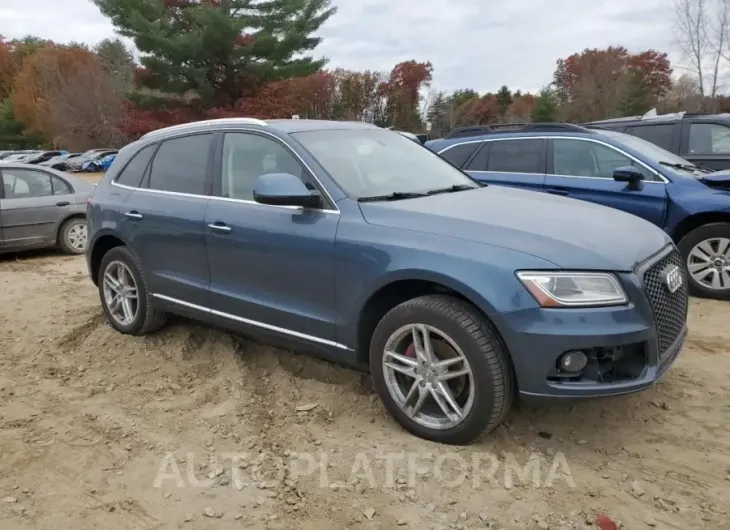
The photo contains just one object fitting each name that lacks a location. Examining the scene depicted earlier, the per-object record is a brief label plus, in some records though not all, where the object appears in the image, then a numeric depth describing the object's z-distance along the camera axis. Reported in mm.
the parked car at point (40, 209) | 8812
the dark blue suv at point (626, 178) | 6109
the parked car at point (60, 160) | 37469
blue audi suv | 3012
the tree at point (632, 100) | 41812
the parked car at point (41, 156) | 37381
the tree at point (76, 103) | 50156
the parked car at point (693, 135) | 8078
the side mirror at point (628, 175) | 6227
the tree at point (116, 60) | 55906
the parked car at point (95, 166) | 35812
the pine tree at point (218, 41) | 27766
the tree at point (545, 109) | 48438
